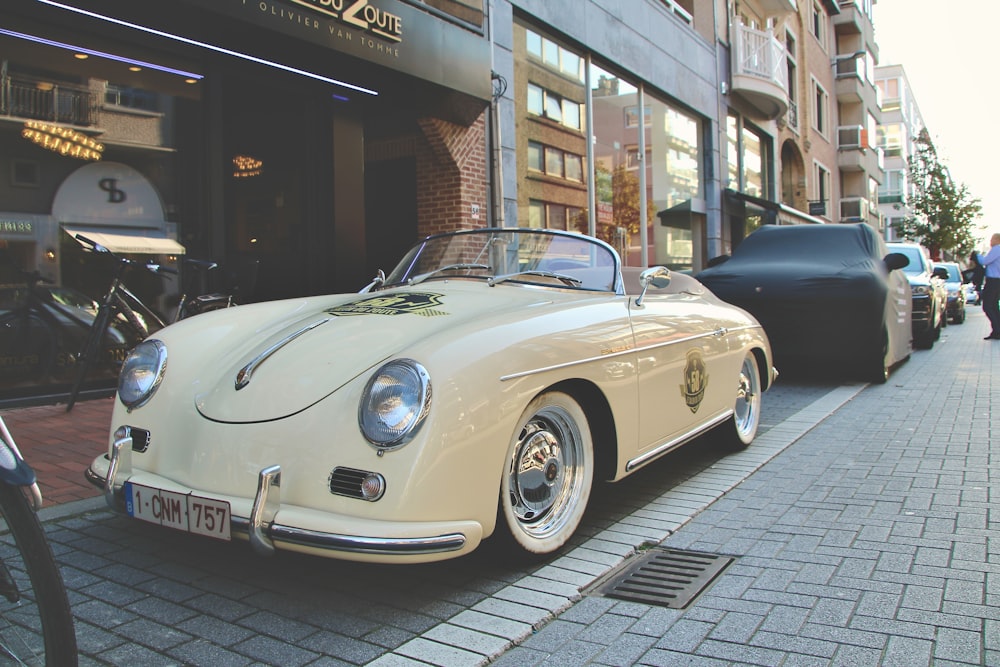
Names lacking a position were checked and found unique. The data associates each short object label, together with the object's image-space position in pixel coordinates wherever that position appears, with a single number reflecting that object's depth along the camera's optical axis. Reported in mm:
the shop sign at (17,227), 6336
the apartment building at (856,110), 35688
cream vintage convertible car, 2486
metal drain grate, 2777
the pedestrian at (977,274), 14930
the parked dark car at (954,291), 19266
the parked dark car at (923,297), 11828
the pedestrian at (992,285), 13344
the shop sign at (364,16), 7566
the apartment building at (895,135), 68188
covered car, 7668
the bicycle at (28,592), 1655
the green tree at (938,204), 43250
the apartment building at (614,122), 11055
